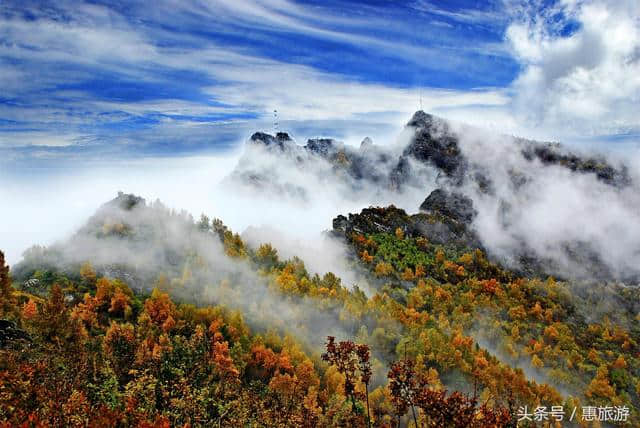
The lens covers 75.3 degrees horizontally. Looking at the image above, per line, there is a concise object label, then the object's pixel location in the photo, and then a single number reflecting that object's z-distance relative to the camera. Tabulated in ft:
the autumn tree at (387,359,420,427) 51.76
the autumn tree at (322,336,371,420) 54.90
